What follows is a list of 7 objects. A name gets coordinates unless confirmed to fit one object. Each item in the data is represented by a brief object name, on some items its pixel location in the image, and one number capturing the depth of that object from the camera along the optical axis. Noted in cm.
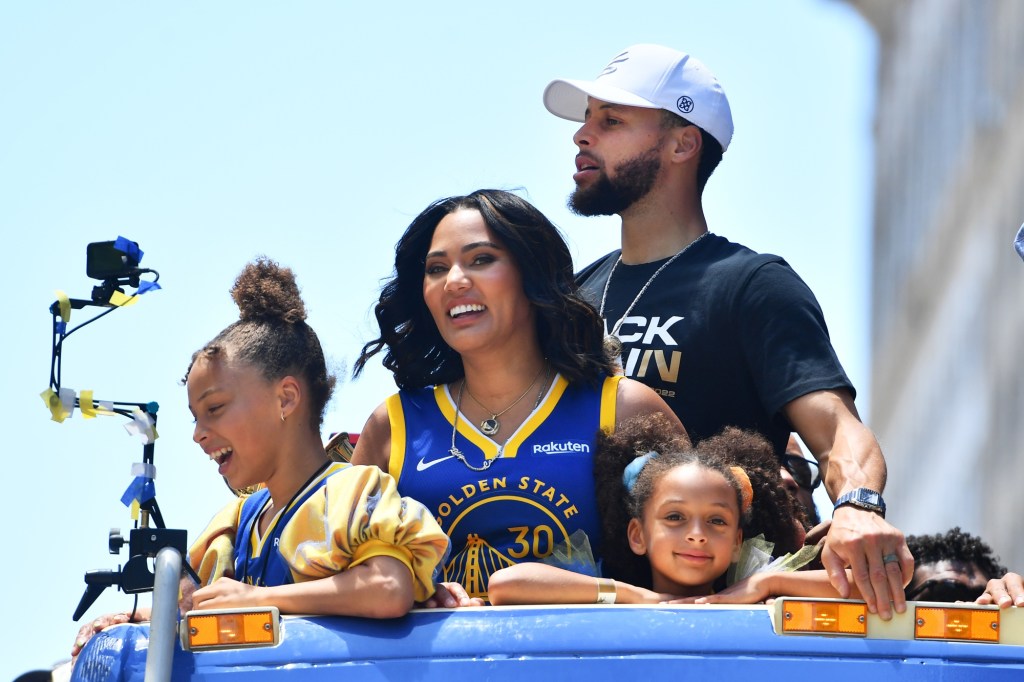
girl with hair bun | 1073
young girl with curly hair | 1162
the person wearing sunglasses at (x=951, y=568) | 1435
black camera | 1107
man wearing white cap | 1227
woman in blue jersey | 1195
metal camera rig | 1013
